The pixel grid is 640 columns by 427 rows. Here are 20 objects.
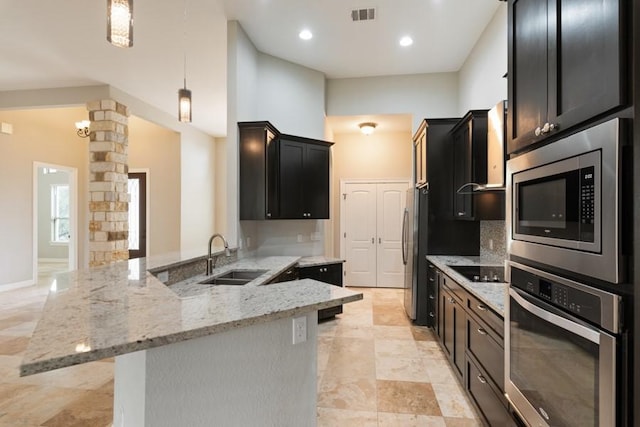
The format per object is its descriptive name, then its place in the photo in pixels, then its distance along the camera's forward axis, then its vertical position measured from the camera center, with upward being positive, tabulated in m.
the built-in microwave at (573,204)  0.91 +0.04
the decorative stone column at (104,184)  5.08 +0.47
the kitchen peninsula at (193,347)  0.97 -0.46
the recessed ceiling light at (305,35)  4.02 +2.20
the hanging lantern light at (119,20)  1.68 +0.99
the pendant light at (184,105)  3.06 +1.01
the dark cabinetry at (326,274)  4.20 -0.77
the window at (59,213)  9.87 +0.04
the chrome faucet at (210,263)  2.90 -0.43
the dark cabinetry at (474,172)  3.19 +0.43
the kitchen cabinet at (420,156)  4.22 +0.81
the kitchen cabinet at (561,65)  0.93 +0.51
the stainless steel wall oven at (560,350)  0.94 -0.47
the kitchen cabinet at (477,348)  1.87 -0.94
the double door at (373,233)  6.50 -0.35
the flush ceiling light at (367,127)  5.80 +1.55
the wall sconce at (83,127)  5.75 +1.53
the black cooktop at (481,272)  2.85 -0.53
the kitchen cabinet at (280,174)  3.89 +0.52
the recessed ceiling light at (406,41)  4.16 +2.21
